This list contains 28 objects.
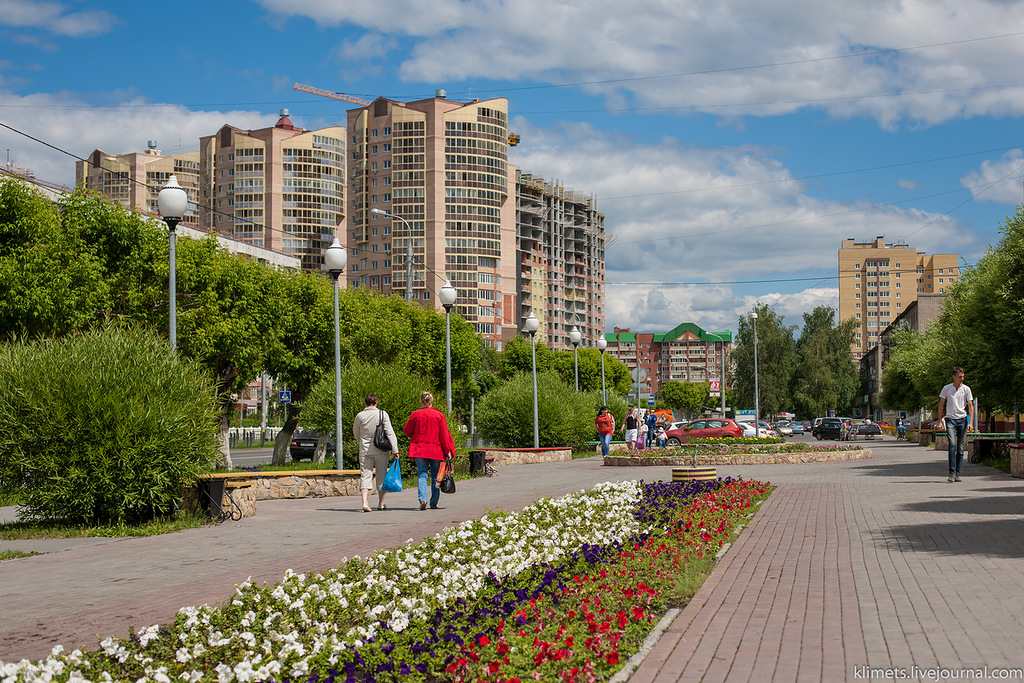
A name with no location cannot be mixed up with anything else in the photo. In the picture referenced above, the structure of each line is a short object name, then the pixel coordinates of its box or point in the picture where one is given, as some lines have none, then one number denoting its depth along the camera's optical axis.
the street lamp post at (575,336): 35.84
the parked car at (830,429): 64.94
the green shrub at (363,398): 20.45
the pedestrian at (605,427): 29.17
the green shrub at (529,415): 31.41
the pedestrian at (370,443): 13.98
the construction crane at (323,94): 165.38
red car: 43.28
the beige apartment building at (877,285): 164.75
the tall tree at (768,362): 95.12
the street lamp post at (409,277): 39.31
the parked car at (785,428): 81.61
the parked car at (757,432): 50.41
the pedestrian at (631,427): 34.25
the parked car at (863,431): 60.75
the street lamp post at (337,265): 17.62
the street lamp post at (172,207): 13.62
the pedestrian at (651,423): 37.06
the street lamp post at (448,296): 23.08
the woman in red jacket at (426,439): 13.72
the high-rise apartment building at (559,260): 146.88
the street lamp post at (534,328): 28.58
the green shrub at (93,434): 11.65
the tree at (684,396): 159.00
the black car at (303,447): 36.84
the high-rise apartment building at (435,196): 115.06
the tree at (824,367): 95.94
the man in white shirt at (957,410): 15.87
